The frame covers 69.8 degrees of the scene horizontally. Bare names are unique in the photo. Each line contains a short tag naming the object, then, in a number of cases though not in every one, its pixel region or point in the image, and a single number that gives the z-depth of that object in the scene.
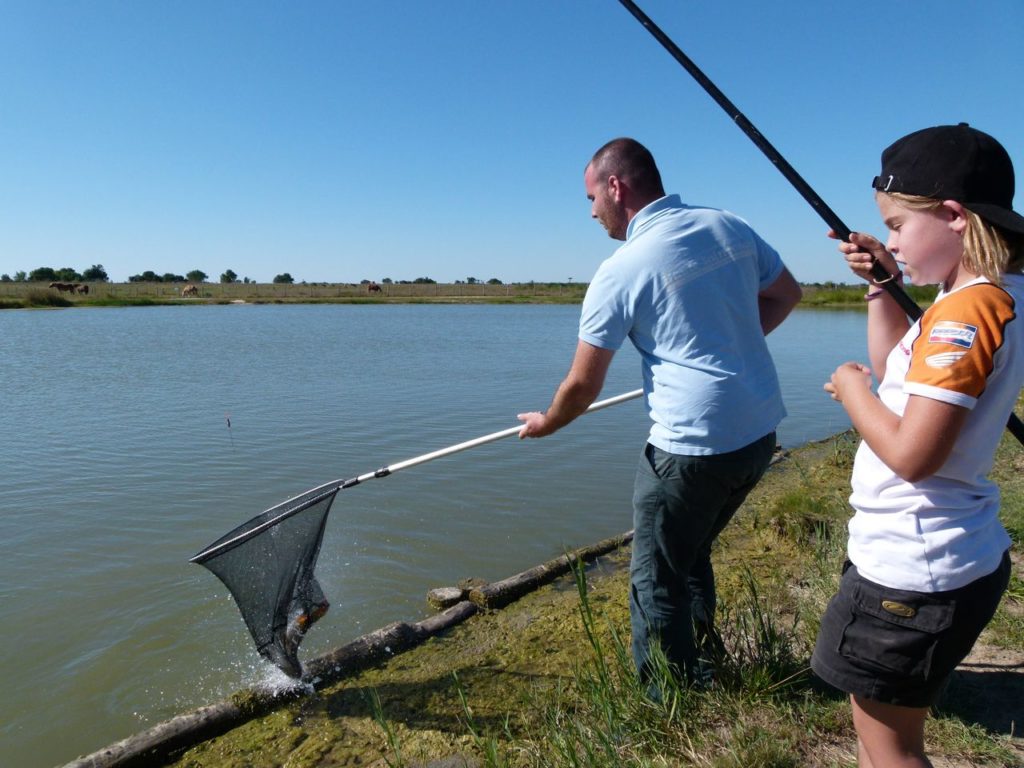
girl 1.62
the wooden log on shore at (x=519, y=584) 5.17
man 2.62
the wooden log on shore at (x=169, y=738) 3.51
